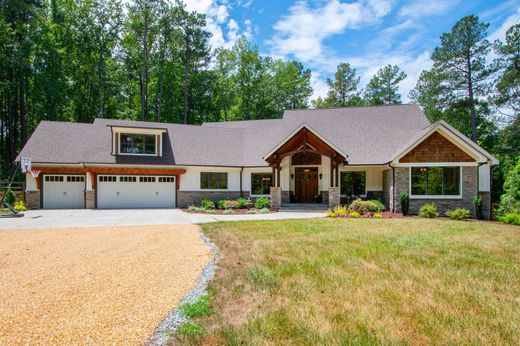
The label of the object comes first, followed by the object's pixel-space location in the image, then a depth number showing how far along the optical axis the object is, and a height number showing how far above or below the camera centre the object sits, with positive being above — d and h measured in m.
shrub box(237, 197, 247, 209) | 19.45 -2.15
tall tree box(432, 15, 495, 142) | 28.52 +10.98
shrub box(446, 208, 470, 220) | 14.29 -2.14
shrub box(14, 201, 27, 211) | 17.91 -2.13
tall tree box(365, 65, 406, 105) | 44.06 +12.65
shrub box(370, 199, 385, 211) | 17.02 -2.04
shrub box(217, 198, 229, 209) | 19.38 -2.16
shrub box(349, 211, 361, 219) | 15.13 -2.30
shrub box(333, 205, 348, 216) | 15.61 -2.19
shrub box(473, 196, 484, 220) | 15.20 -1.92
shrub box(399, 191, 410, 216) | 15.70 -1.72
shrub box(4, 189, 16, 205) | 18.48 -1.66
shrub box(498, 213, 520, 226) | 13.18 -2.23
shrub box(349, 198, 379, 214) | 16.09 -2.02
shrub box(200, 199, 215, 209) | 19.50 -2.23
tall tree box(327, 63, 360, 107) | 45.53 +12.86
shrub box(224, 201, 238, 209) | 19.17 -2.24
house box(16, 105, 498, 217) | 16.59 +0.32
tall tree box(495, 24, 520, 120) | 25.95 +8.60
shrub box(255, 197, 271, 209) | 19.14 -2.12
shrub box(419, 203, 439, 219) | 14.95 -2.13
